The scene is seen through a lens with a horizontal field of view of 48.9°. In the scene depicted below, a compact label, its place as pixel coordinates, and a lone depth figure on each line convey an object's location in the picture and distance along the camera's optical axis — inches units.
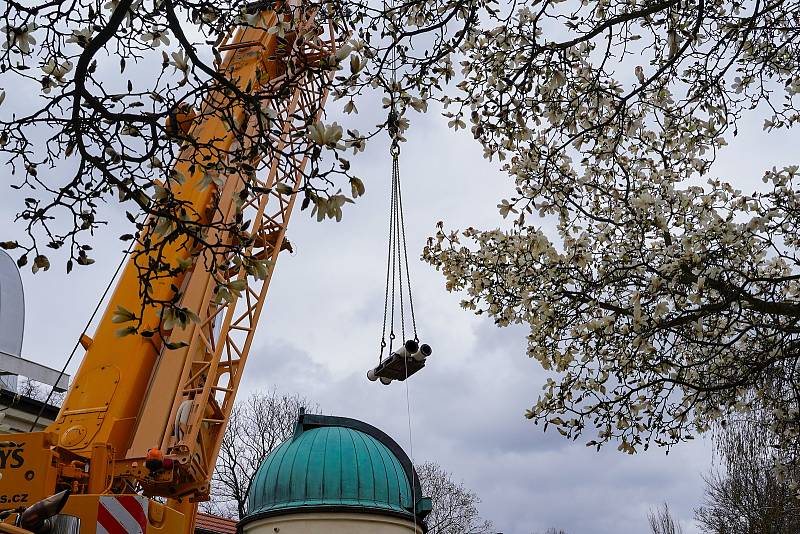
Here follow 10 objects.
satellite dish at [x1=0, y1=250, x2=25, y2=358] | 410.9
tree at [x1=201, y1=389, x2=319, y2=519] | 1206.9
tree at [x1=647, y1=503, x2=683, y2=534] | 1438.5
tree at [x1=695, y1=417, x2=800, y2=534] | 823.7
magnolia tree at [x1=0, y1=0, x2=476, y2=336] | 170.1
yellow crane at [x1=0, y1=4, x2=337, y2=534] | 264.7
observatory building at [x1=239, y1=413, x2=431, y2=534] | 641.6
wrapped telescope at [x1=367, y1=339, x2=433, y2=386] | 378.0
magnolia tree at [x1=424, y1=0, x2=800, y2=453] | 268.1
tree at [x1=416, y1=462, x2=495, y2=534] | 1439.5
